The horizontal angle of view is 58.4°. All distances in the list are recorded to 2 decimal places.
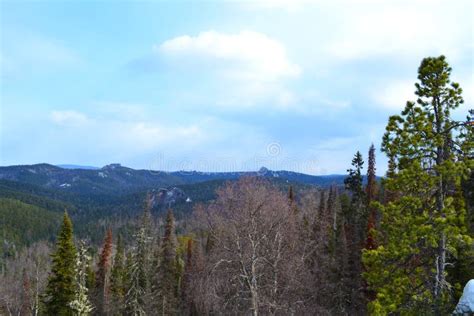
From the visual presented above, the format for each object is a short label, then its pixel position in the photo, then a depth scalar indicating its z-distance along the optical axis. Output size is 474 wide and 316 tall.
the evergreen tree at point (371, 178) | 55.81
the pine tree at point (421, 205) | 11.26
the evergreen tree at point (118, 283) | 49.35
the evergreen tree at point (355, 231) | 34.47
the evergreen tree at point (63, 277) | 27.08
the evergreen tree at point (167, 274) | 48.81
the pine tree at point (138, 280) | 39.53
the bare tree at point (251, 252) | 24.28
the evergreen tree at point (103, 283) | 55.69
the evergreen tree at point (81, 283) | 21.05
